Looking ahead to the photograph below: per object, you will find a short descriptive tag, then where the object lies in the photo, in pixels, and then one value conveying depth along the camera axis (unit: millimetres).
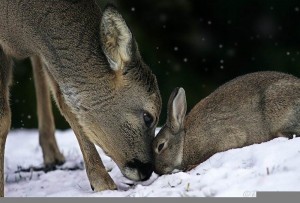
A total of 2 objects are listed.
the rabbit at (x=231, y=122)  14344
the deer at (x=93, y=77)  13820
